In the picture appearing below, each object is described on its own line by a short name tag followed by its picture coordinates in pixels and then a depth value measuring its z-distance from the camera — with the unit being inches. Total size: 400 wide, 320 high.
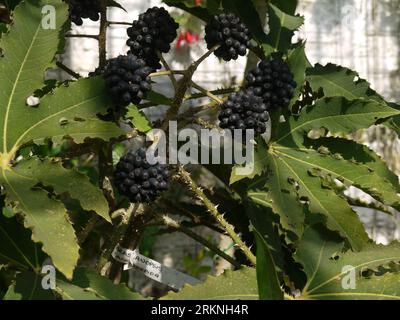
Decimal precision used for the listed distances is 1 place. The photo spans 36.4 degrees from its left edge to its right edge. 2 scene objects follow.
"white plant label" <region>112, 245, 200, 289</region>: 42.9
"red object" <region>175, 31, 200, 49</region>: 90.0
